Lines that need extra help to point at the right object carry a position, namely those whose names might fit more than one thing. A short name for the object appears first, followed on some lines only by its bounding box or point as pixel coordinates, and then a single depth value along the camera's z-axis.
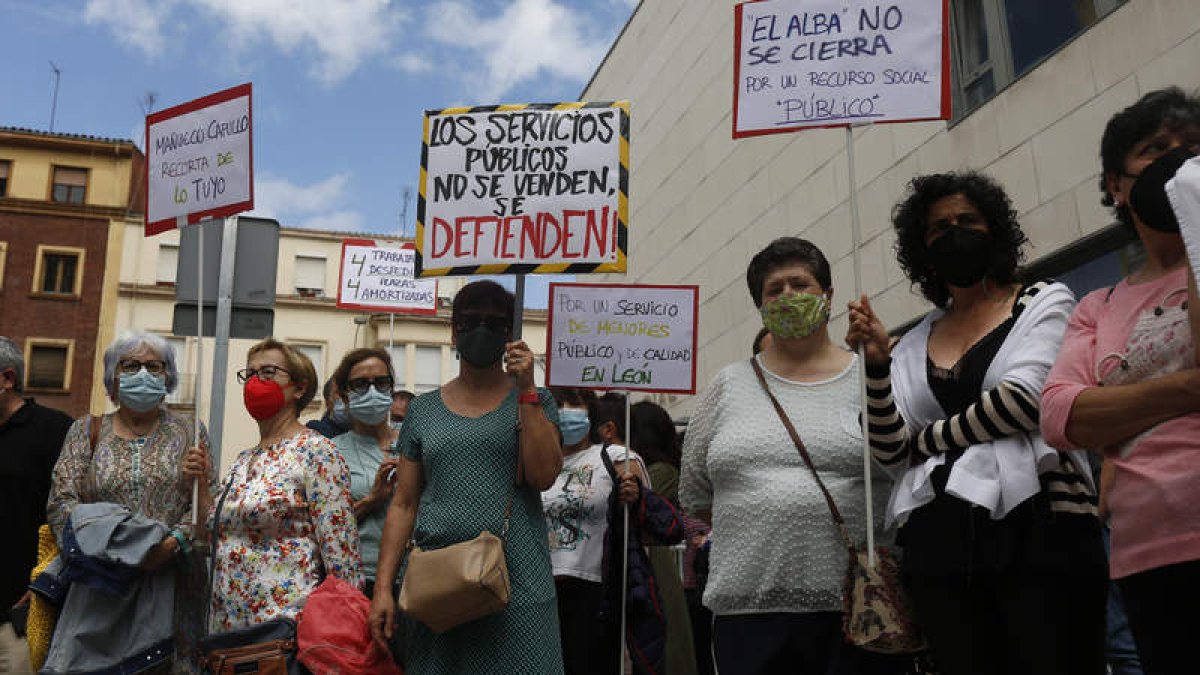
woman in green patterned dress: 3.40
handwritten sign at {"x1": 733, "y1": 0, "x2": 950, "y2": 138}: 3.76
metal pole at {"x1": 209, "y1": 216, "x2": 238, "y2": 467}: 5.28
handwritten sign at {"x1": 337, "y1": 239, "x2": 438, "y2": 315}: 10.91
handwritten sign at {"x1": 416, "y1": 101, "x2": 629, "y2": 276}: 4.55
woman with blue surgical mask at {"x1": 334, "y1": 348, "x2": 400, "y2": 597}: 5.00
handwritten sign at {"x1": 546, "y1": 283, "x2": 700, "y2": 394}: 5.54
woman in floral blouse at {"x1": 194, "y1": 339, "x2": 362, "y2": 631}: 3.96
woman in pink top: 2.11
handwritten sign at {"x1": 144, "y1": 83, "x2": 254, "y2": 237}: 5.68
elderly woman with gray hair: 4.27
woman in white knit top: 3.16
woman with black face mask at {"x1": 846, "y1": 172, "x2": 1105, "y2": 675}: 2.51
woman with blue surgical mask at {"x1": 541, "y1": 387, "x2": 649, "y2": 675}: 5.04
